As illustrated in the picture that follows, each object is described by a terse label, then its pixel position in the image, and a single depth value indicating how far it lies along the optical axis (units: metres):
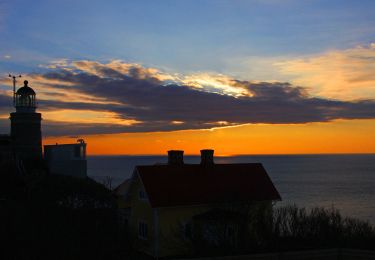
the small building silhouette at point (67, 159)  49.44
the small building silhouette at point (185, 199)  26.20
